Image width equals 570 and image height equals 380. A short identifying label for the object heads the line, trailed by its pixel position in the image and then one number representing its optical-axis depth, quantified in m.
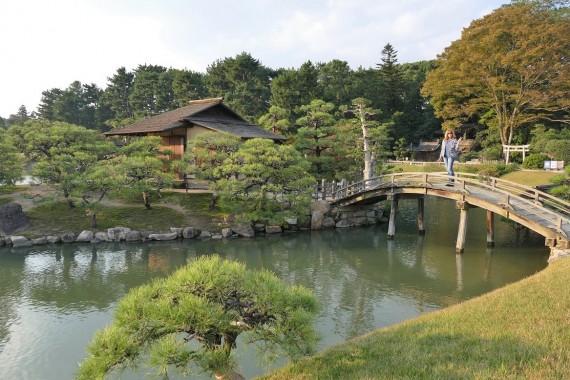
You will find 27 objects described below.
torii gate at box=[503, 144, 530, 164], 30.17
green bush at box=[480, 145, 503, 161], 33.78
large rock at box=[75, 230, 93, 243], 17.55
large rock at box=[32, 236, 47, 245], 17.09
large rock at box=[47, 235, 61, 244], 17.28
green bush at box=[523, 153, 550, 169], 28.14
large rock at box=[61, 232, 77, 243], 17.41
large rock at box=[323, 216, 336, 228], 20.97
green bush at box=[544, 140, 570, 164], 26.91
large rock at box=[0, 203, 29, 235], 17.58
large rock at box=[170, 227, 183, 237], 18.41
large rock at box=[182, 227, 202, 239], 18.39
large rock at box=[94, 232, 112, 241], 17.67
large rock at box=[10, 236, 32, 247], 16.77
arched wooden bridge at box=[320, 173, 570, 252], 12.83
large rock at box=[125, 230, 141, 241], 17.83
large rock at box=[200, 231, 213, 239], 18.52
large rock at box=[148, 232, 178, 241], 17.97
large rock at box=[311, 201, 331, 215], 21.14
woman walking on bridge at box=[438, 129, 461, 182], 13.99
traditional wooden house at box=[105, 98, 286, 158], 23.72
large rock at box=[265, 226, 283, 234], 19.53
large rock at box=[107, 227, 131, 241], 17.81
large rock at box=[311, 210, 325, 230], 20.72
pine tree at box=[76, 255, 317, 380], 4.19
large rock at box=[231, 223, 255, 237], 18.92
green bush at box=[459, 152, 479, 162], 38.08
